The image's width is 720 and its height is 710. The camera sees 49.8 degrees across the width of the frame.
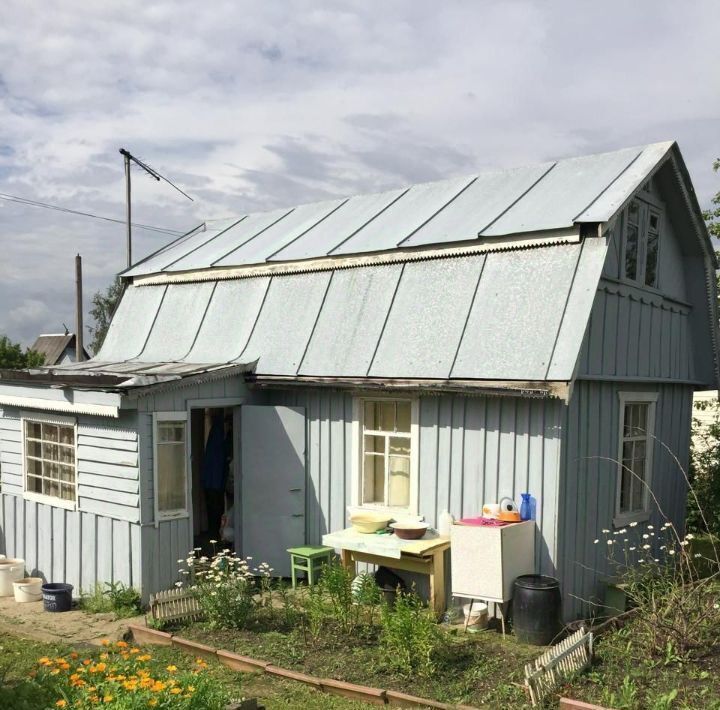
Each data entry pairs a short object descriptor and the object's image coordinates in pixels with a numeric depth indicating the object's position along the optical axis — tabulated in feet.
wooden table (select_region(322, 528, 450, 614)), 29.04
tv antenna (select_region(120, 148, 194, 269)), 68.80
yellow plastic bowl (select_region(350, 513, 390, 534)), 31.27
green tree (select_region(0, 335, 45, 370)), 93.78
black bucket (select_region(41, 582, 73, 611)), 31.63
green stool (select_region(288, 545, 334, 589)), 32.73
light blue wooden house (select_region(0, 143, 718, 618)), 29.40
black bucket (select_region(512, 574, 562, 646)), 26.63
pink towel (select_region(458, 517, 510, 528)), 27.87
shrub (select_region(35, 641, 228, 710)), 16.20
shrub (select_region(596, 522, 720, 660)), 24.00
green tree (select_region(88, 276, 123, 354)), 157.28
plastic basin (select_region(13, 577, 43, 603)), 33.22
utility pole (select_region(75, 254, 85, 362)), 79.87
